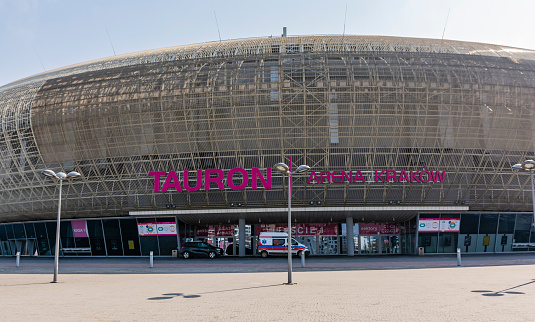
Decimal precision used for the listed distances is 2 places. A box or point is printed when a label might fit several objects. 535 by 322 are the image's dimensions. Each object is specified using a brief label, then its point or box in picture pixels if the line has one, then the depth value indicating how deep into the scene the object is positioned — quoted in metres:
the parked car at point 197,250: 45.97
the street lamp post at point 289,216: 22.97
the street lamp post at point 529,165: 26.01
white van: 45.31
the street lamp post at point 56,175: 25.71
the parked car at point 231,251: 50.53
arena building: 44.31
